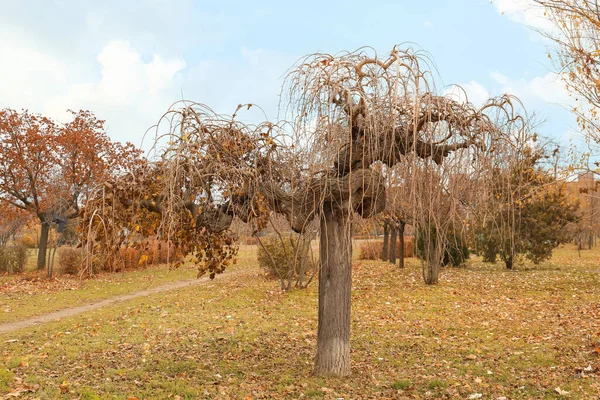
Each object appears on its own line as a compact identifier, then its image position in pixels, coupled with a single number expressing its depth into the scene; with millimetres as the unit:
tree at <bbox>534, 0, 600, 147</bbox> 7500
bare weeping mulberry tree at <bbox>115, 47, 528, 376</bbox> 5055
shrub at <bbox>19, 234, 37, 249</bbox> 34156
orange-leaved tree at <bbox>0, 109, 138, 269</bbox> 18984
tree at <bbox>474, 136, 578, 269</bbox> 18766
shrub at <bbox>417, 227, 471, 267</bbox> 18516
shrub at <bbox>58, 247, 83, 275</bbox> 19484
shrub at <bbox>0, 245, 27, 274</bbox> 20406
